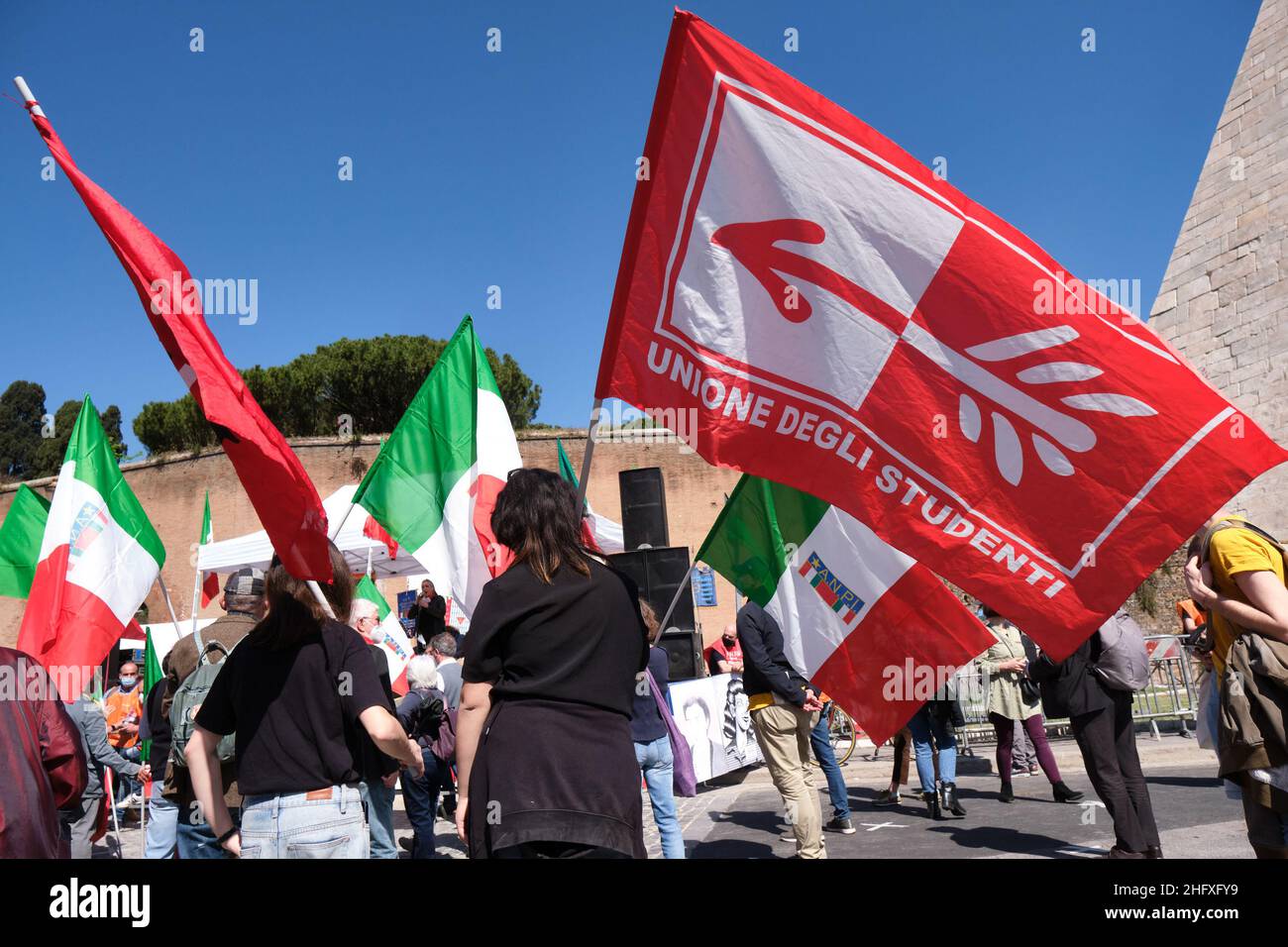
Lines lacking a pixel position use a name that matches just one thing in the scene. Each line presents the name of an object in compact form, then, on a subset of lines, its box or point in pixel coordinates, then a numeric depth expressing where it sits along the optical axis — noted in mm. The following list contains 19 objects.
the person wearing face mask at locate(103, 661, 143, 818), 11188
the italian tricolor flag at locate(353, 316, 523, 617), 7098
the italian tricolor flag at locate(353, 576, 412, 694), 11188
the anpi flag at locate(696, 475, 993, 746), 4902
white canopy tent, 15047
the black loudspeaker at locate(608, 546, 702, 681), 11703
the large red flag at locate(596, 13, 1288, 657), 3230
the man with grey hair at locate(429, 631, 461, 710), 6879
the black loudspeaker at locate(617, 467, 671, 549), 12844
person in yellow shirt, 3305
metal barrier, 11883
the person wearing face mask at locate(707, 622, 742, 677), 11648
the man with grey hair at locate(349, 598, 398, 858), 4973
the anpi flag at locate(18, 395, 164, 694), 6848
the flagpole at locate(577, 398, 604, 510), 2920
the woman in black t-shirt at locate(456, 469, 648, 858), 2412
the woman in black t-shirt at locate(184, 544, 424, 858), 2896
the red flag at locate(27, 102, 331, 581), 3164
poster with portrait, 10445
